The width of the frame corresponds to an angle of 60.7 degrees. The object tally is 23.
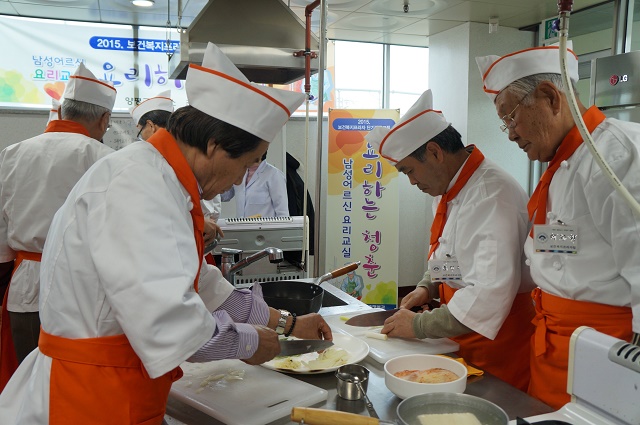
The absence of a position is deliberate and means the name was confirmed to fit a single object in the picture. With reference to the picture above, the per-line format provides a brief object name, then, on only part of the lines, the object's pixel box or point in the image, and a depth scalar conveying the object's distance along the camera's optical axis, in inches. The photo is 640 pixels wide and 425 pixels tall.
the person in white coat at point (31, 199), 96.2
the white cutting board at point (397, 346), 66.1
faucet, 88.6
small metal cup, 53.4
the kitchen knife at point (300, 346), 61.7
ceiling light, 182.9
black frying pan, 87.3
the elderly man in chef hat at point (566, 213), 57.2
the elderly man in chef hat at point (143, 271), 41.8
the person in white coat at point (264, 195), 189.8
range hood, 87.7
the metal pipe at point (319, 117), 91.8
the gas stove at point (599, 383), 37.3
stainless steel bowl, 42.8
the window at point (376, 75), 255.3
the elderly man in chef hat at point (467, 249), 70.0
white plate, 59.5
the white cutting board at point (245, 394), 50.3
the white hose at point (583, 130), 36.8
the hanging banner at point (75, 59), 207.9
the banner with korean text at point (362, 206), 225.0
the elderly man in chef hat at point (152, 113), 116.9
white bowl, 51.4
